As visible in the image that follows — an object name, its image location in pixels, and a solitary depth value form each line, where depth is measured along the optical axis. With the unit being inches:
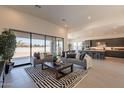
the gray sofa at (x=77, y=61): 151.5
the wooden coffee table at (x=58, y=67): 107.4
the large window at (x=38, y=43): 207.2
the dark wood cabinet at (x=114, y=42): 303.6
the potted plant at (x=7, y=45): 96.4
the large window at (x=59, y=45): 270.5
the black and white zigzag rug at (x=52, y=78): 89.6
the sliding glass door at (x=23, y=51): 188.9
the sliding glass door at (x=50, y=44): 239.8
